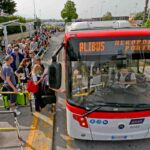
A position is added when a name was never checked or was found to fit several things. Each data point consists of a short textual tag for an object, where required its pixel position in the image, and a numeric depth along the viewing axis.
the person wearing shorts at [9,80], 7.12
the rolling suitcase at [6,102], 7.65
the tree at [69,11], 66.50
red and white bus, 5.20
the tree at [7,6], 45.40
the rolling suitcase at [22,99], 7.68
